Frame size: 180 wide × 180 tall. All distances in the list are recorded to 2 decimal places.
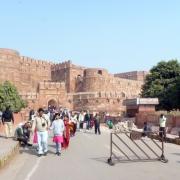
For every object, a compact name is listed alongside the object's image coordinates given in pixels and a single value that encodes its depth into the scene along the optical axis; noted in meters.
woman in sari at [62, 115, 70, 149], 8.66
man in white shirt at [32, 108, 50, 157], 7.49
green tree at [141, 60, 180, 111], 23.10
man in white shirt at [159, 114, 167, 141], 11.11
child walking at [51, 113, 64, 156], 7.65
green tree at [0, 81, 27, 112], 29.39
